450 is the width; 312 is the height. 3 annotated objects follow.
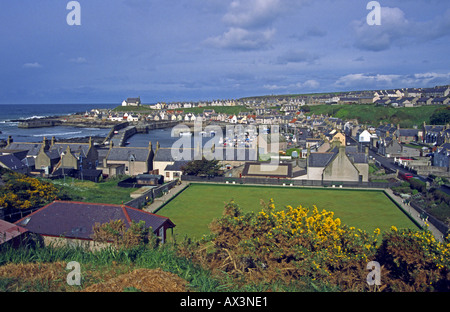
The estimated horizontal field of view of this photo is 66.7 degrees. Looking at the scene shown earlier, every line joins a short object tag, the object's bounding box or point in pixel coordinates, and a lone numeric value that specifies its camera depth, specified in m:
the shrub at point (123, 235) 14.04
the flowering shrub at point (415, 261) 11.14
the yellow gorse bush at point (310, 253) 11.64
